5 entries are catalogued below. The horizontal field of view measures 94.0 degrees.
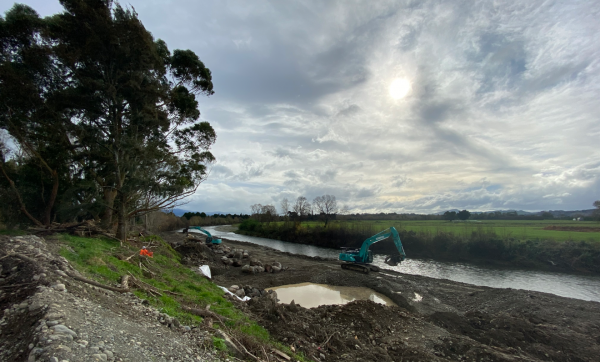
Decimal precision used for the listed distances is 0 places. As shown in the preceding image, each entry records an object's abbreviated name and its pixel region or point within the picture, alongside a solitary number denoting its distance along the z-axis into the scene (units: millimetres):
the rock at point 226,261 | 24505
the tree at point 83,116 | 13953
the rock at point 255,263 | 23822
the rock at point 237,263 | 23766
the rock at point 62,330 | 3500
